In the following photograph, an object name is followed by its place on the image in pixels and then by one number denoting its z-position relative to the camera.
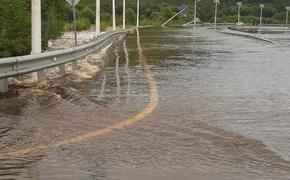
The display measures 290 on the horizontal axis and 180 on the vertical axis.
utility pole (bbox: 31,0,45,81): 13.05
